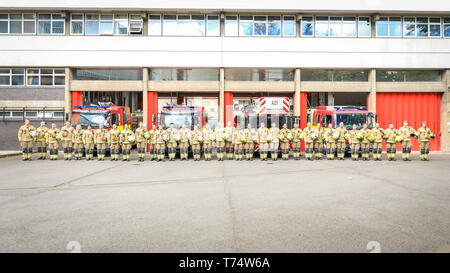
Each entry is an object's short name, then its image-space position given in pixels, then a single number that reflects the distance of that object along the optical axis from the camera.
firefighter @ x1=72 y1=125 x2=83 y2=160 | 14.96
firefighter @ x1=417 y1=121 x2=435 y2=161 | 14.74
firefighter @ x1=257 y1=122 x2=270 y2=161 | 14.82
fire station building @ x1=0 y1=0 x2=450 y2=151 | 20.30
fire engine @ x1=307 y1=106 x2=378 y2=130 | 15.82
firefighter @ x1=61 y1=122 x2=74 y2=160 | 14.88
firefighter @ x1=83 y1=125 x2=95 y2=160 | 14.88
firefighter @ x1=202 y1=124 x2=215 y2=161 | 14.66
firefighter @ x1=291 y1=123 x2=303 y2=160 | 15.10
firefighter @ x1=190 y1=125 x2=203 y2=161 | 14.58
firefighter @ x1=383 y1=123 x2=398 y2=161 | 14.45
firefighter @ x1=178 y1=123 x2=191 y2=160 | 14.60
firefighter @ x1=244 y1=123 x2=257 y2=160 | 14.85
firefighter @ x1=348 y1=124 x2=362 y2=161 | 14.52
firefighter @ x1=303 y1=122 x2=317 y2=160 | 14.82
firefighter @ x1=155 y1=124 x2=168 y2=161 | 14.53
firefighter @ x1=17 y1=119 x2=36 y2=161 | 14.90
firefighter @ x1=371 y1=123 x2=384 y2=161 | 14.52
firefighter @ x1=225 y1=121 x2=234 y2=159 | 14.95
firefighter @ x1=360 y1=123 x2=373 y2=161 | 14.47
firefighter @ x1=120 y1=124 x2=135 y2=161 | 14.67
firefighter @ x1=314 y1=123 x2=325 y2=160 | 14.90
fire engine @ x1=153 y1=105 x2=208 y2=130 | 15.79
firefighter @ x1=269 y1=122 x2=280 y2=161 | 14.90
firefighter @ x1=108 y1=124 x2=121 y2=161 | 14.65
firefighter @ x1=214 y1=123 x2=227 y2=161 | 14.83
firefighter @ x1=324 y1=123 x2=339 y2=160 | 14.70
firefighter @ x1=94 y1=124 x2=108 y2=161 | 14.70
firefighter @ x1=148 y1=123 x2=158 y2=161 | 14.68
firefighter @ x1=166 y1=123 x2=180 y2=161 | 14.56
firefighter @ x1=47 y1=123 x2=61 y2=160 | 15.12
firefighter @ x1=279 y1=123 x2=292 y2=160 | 14.77
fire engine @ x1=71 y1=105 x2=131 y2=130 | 16.05
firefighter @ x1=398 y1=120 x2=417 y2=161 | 14.56
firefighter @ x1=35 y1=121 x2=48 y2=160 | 15.32
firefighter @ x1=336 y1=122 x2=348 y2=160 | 14.68
